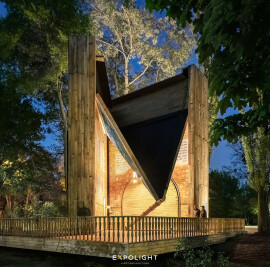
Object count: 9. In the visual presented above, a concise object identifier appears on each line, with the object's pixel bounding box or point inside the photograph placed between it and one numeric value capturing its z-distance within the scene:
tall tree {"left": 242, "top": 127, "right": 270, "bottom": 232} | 16.58
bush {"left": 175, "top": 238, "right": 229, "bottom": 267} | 7.36
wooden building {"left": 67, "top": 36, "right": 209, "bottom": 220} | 11.41
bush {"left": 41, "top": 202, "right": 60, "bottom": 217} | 19.20
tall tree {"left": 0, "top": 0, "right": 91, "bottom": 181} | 18.70
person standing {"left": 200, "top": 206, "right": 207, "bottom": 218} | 12.77
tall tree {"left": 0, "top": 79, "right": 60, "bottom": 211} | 19.05
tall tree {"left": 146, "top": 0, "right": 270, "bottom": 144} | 3.05
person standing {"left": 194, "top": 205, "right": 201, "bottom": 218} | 12.94
